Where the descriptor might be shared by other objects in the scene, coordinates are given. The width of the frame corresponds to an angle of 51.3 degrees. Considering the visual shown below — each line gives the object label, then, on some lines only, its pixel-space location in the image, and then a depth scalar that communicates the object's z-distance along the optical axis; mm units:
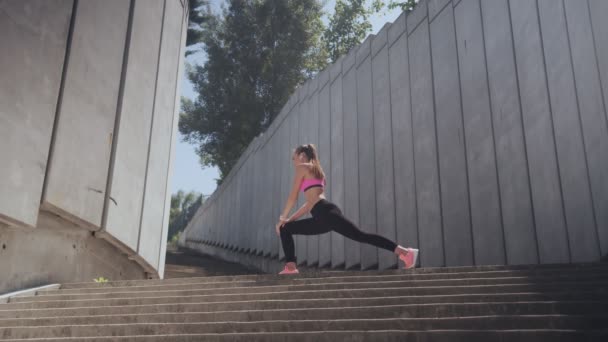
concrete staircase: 3619
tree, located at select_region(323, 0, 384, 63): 30422
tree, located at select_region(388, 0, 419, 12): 23411
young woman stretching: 6113
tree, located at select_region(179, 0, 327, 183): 27641
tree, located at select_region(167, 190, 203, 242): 43281
